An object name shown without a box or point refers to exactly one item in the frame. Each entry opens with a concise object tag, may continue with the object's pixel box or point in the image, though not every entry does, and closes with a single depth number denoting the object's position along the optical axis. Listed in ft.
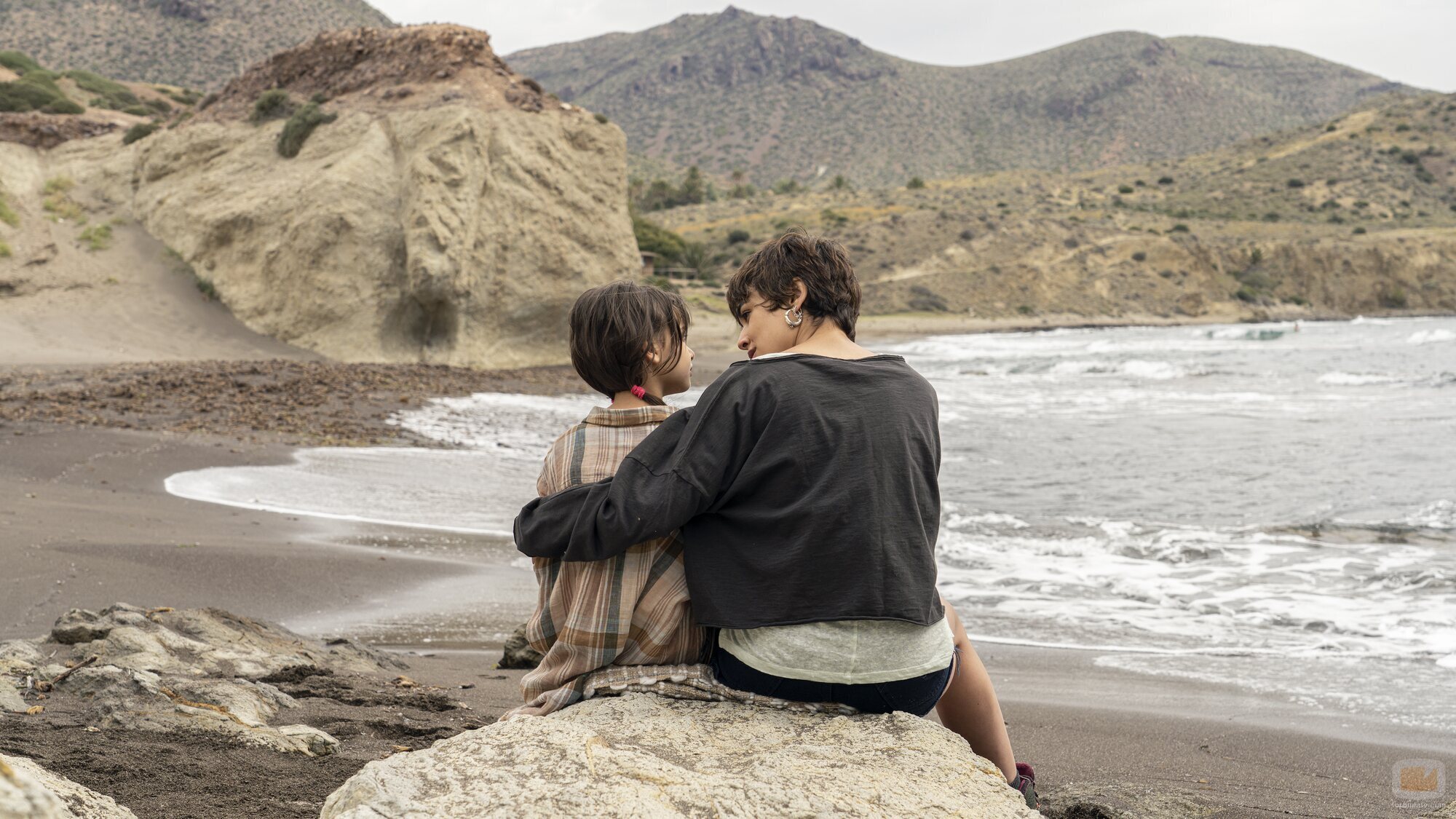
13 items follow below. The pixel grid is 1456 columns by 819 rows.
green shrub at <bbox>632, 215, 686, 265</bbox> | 144.77
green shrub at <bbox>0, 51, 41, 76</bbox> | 112.07
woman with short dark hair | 7.66
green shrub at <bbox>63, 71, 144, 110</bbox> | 109.40
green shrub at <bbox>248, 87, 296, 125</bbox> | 75.92
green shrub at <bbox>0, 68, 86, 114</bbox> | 88.07
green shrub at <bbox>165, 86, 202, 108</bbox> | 129.59
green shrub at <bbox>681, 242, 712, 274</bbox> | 149.07
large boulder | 6.55
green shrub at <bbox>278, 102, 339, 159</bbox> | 72.28
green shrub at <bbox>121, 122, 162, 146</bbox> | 79.05
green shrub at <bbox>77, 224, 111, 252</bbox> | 69.26
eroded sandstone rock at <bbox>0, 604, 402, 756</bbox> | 10.23
